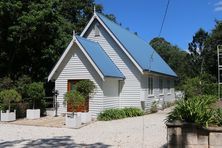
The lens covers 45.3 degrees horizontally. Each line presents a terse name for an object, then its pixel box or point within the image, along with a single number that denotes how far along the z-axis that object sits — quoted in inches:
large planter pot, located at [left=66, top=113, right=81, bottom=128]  494.3
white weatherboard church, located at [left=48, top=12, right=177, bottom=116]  618.7
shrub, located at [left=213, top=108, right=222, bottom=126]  276.3
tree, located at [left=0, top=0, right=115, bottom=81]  796.5
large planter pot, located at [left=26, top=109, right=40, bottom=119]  609.6
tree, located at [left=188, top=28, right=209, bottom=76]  1725.7
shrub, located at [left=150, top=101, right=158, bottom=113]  729.8
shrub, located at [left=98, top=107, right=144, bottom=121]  600.4
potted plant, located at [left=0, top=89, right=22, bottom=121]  569.8
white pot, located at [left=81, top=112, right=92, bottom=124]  556.3
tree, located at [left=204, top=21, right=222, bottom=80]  1354.6
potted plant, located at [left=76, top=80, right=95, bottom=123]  596.0
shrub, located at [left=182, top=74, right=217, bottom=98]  878.3
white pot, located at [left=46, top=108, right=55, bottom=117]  661.9
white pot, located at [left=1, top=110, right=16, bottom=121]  569.0
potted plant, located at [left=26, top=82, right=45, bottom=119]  645.0
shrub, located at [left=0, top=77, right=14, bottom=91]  659.4
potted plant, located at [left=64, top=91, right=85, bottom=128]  530.6
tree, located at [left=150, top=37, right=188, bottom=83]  1829.8
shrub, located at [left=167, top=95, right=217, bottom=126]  275.7
